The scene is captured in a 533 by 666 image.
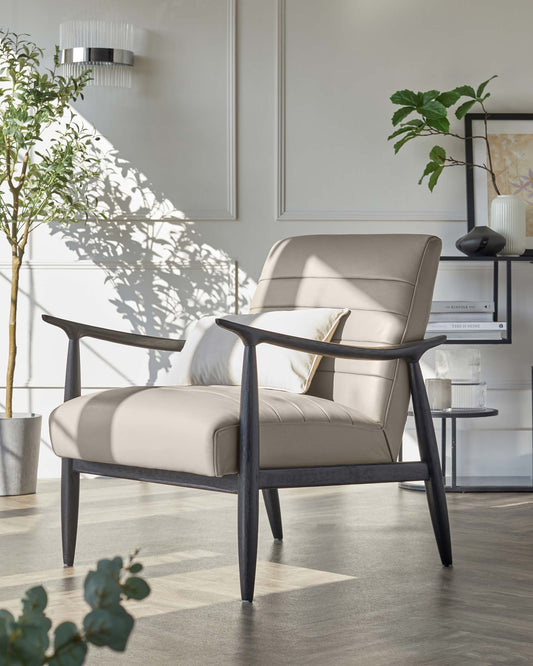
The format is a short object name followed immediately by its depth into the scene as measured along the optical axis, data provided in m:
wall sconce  4.25
